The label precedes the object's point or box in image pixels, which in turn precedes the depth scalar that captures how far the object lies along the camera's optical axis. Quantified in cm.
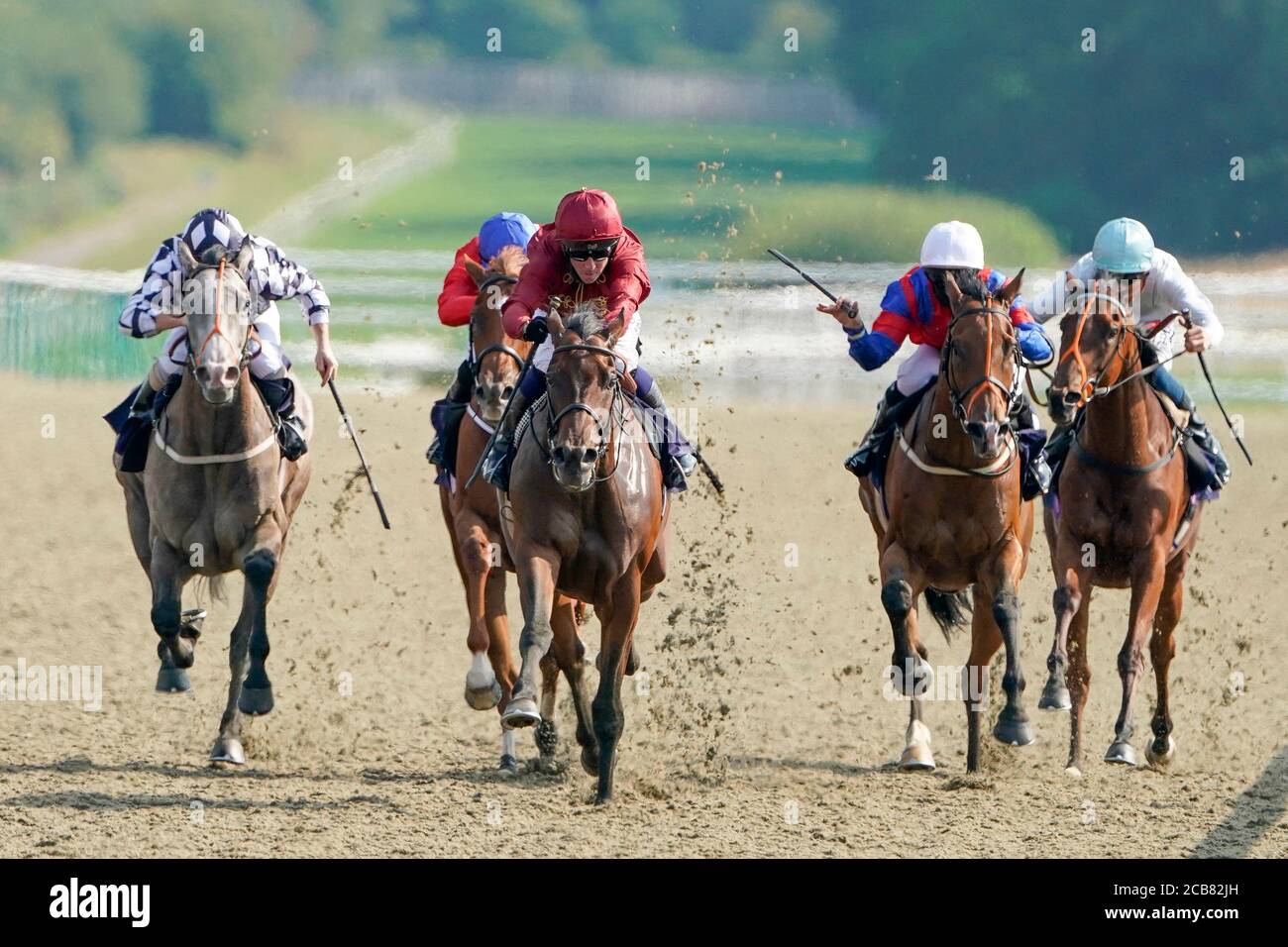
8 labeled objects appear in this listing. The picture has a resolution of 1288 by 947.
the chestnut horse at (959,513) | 1444
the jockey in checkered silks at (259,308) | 1534
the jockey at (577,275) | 1449
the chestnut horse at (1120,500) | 1567
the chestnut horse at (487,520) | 1577
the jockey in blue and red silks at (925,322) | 1562
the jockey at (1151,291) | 1631
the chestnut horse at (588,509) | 1329
